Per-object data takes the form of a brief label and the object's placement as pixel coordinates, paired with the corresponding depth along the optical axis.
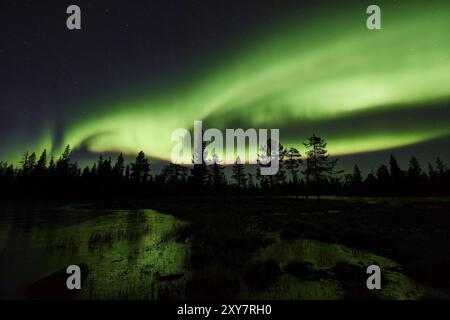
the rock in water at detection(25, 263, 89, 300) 6.98
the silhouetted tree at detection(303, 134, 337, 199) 44.34
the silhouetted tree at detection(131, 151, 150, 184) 77.69
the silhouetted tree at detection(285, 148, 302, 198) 50.75
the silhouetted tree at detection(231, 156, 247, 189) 72.88
